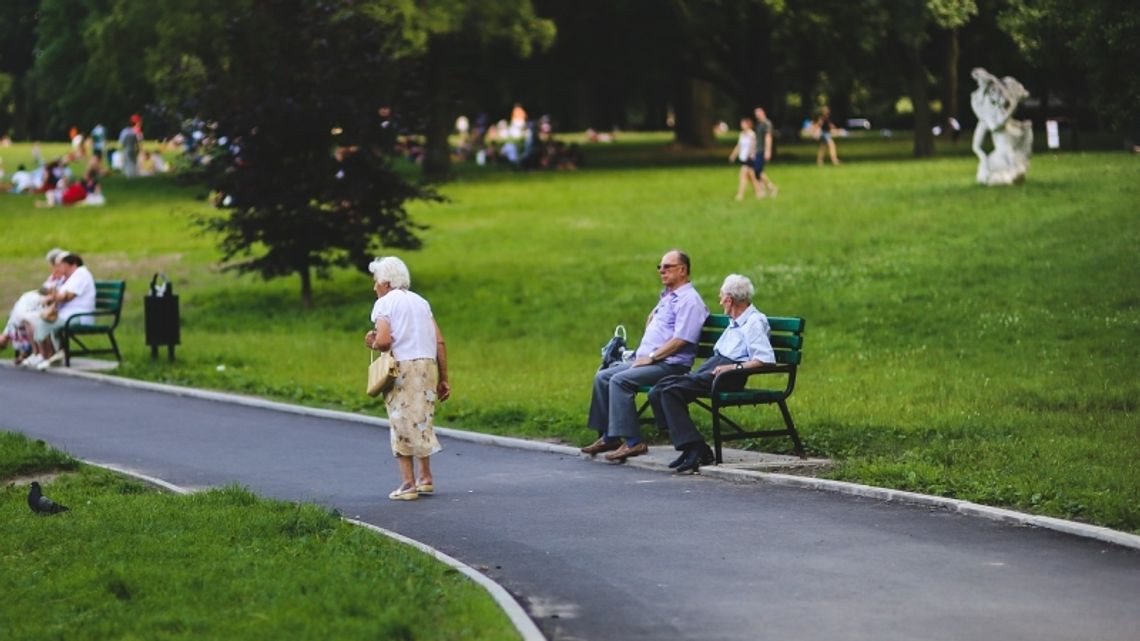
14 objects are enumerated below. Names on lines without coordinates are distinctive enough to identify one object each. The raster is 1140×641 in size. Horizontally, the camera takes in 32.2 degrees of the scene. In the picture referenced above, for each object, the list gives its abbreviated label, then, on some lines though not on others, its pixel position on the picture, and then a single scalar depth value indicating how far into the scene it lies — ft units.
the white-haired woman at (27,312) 79.56
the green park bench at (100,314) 79.25
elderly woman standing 43.70
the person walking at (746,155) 128.88
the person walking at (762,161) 131.07
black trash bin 76.38
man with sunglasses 49.29
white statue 118.42
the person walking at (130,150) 200.23
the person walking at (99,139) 216.13
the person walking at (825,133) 168.25
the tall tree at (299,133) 97.35
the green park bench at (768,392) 47.70
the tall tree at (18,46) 254.27
